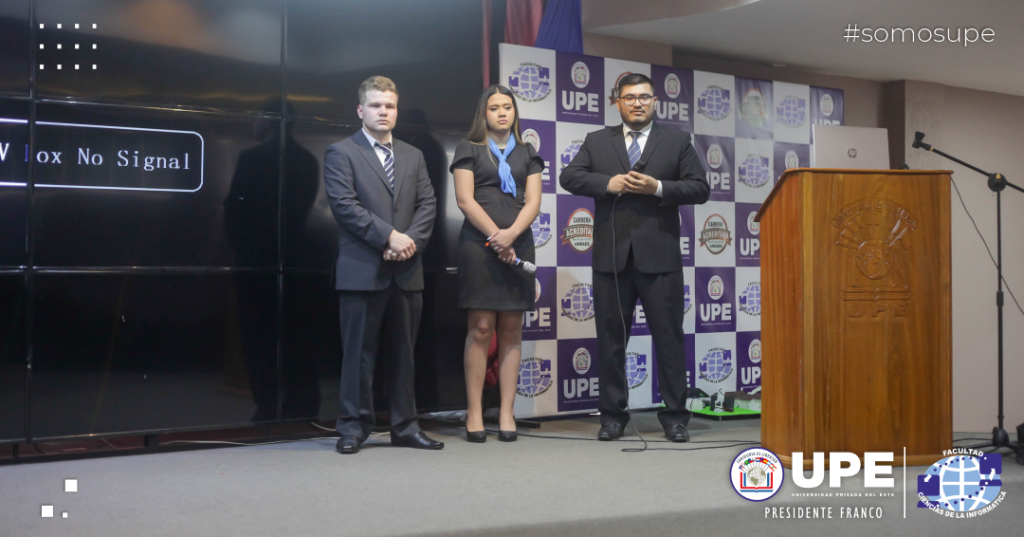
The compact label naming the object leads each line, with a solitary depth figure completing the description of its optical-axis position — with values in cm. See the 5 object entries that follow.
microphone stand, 305
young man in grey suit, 336
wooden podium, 277
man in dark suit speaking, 358
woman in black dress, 355
